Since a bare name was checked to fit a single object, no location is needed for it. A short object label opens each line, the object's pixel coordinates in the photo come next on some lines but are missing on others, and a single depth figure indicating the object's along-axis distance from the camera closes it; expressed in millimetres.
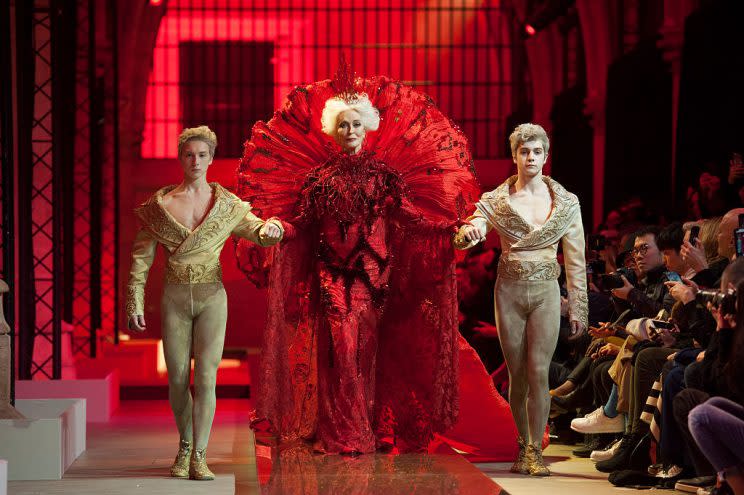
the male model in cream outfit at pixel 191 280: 12489
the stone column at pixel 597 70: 28830
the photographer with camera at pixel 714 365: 10245
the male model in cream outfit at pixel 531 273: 13341
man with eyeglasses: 14126
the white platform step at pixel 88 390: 17541
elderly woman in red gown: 13622
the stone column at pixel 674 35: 22904
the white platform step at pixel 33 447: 13237
